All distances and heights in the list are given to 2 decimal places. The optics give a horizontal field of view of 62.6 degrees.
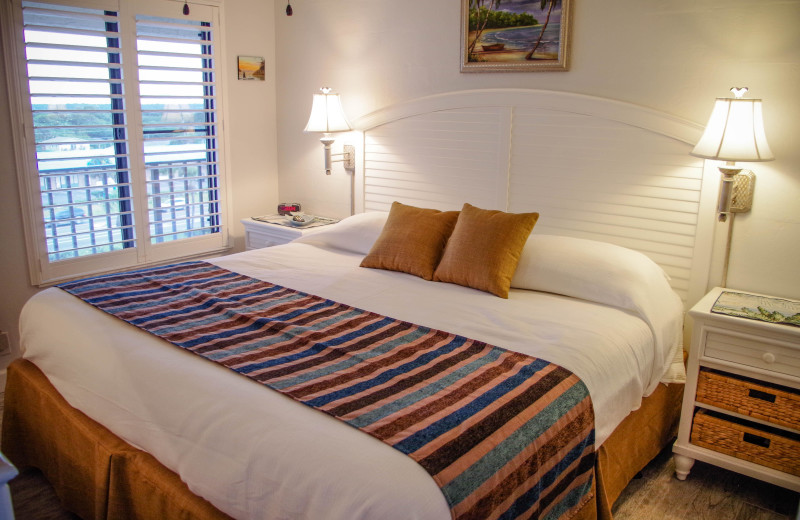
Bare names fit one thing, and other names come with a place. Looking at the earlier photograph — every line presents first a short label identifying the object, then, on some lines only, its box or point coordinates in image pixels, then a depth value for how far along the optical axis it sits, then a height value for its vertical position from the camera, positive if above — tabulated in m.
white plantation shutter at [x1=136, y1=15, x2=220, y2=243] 3.71 +0.04
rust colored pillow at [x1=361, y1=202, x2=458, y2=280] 3.01 -0.50
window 3.30 -0.02
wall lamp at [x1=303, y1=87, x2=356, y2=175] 3.79 +0.10
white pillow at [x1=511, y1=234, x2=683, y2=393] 2.58 -0.57
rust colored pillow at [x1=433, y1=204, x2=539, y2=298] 2.76 -0.49
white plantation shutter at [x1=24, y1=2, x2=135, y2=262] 3.27 +0.03
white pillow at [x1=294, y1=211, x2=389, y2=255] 3.40 -0.52
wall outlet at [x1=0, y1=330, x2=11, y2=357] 3.35 -1.08
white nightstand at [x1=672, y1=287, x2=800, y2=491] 2.36 -0.93
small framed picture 4.18 +0.41
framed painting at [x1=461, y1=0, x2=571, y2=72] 3.09 +0.49
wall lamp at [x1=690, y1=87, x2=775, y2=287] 2.49 +0.01
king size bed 1.66 -0.69
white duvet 1.53 -0.75
